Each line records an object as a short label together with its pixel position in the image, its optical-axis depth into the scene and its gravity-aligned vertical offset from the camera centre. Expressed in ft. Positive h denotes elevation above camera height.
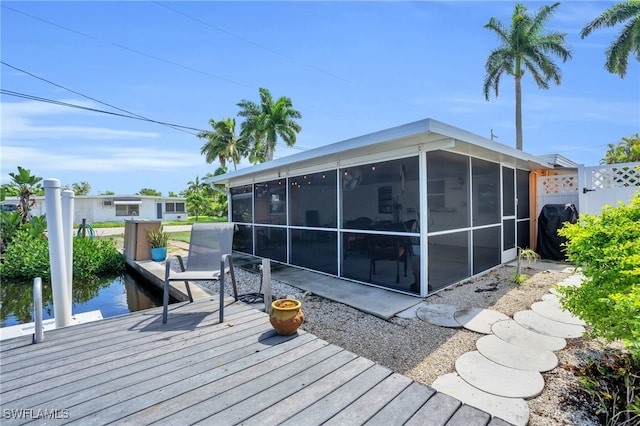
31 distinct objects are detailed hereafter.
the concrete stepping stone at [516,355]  8.18 -4.49
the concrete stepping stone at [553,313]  11.32 -4.44
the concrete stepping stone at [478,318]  10.83 -4.45
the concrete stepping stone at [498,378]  7.04 -4.48
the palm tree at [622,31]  37.10 +22.47
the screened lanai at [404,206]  14.30 +0.12
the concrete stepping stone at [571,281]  15.94 -4.31
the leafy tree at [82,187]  143.51 +13.12
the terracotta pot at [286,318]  8.94 -3.34
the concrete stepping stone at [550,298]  13.41 -4.39
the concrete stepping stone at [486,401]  6.20 -4.47
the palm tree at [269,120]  67.51 +20.99
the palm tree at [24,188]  29.04 +2.67
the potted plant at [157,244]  25.14 -2.82
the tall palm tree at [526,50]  47.01 +25.66
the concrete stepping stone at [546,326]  10.21 -4.48
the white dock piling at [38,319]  8.77 -3.19
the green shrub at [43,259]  22.31 -3.72
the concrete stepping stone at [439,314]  11.27 -4.45
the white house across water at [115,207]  82.89 +1.65
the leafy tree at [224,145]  76.74 +17.55
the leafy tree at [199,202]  99.30 +3.21
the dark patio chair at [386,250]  15.12 -2.25
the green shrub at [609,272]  6.09 -1.63
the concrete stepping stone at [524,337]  9.40 -4.50
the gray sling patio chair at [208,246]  13.33 -1.65
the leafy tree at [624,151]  52.65 +11.05
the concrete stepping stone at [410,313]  12.01 -4.45
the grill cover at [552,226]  22.94 -1.64
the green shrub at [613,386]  5.79 -4.20
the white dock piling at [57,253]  9.85 -1.36
